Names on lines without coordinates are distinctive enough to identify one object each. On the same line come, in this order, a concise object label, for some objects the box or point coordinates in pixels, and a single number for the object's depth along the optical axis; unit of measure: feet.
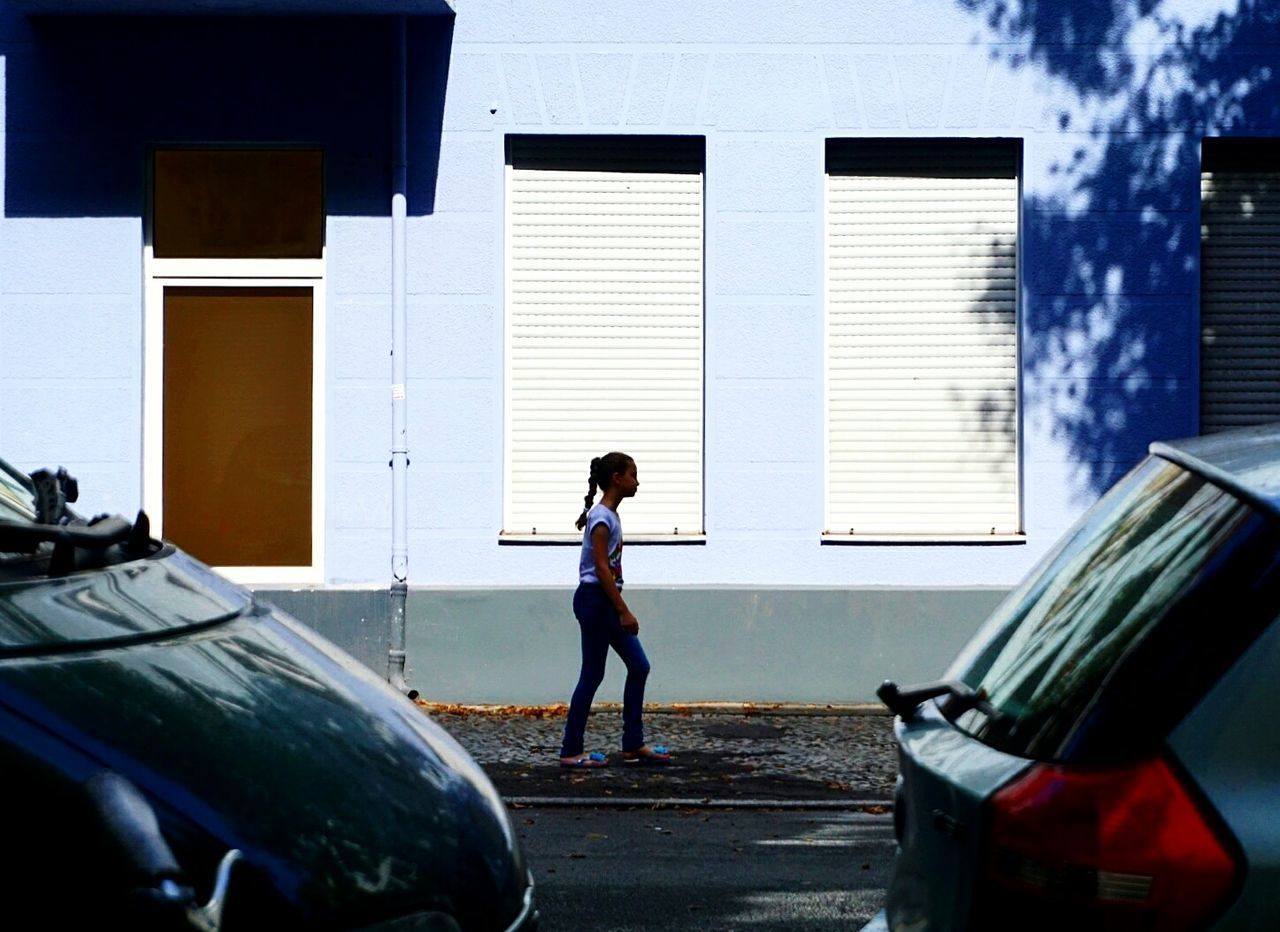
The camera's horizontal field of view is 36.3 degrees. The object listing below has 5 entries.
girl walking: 35.29
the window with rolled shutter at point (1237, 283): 45.55
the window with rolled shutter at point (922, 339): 45.29
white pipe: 44.11
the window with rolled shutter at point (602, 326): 45.19
